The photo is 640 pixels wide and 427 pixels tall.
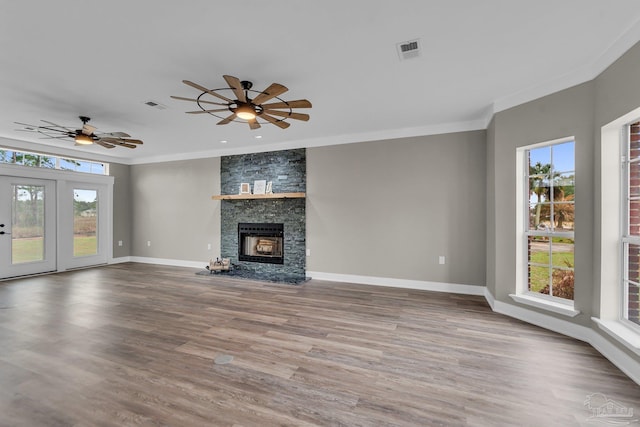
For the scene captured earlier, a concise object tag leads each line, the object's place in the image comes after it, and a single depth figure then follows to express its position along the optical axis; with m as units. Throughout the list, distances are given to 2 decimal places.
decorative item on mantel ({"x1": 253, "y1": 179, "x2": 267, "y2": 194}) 6.02
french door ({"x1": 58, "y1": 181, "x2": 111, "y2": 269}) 6.30
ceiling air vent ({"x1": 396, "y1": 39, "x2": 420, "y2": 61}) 2.42
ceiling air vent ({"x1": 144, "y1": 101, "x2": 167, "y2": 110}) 3.69
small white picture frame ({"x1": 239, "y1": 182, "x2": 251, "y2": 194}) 6.11
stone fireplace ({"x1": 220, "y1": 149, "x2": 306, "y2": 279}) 5.76
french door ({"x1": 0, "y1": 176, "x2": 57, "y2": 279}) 5.45
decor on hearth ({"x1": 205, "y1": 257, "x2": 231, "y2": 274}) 6.08
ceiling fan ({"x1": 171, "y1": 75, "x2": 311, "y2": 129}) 2.63
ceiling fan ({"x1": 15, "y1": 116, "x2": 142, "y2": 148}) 4.07
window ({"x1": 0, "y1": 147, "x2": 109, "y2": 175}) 5.56
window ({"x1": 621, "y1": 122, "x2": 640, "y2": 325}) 2.53
